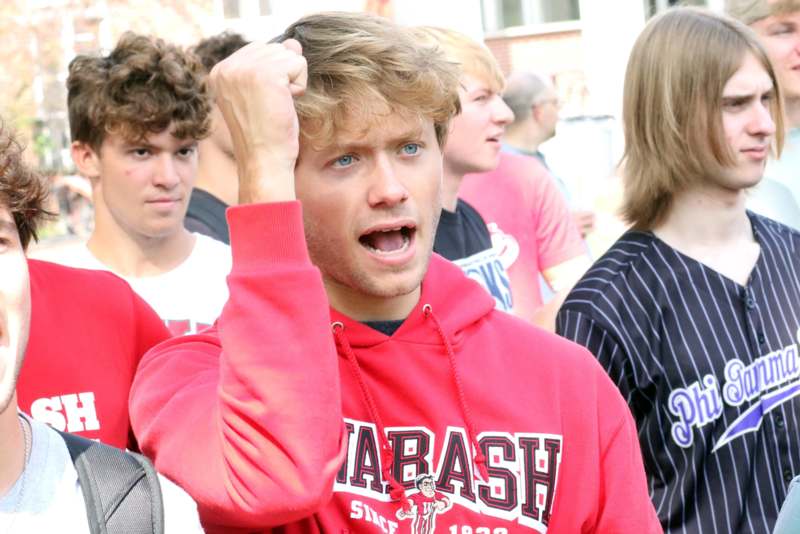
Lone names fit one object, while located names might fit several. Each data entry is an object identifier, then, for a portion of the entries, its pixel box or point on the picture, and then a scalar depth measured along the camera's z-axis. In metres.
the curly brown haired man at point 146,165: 8.11
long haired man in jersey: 6.40
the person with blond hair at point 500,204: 9.51
